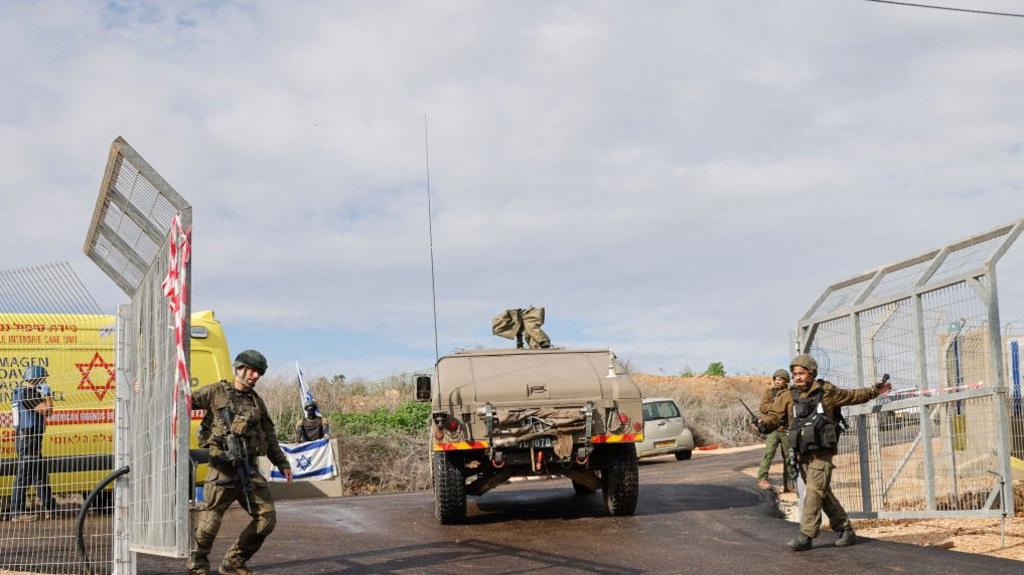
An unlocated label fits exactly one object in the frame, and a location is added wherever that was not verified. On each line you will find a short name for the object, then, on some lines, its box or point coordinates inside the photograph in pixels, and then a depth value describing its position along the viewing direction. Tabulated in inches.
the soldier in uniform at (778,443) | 475.1
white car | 901.2
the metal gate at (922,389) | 338.0
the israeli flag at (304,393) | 983.6
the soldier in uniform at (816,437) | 351.6
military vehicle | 447.2
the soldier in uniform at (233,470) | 300.7
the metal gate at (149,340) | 265.7
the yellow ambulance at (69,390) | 328.8
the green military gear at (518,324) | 552.7
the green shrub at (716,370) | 2358.0
